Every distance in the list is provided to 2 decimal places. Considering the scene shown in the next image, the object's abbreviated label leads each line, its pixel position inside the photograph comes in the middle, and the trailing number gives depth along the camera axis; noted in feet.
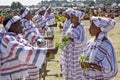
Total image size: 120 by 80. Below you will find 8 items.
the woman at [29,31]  15.53
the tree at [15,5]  163.74
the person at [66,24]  18.11
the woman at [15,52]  9.26
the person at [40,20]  22.78
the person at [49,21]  23.47
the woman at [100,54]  10.38
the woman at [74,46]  15.35
